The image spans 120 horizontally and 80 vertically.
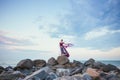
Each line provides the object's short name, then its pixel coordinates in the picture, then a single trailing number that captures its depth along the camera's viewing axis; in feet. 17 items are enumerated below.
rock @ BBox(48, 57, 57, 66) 29.14
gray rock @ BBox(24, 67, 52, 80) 11.23
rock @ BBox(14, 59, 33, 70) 23.25
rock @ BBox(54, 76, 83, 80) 9.30
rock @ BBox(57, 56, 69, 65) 29.13
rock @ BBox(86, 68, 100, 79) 13.10
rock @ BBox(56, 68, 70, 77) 16.59
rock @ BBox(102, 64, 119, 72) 22.50
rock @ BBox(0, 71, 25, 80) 12.55
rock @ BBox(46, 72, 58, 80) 11.97
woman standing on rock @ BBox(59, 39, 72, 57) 32.48
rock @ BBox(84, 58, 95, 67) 29.37
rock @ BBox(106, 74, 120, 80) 13.88
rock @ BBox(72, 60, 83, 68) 29.27
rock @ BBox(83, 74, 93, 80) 11.10
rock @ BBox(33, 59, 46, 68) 28.44
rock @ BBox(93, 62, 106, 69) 24.30
